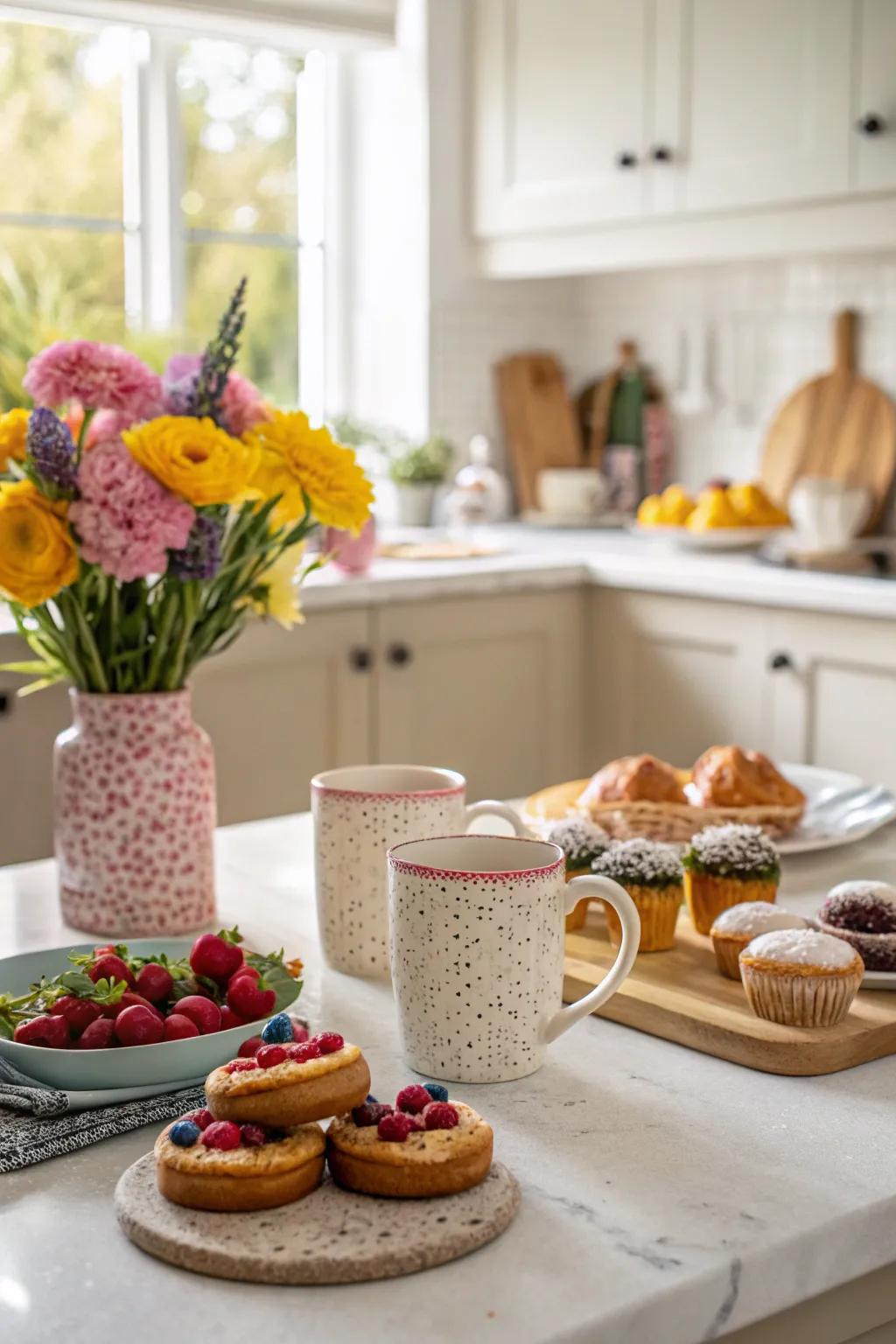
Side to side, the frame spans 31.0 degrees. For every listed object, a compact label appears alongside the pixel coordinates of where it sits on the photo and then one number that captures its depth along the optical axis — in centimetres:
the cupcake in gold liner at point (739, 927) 103
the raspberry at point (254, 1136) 75
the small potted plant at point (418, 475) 372
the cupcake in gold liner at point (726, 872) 113
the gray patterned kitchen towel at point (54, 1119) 82
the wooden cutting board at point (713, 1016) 94
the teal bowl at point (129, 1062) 87
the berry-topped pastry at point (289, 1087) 76
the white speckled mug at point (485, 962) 89
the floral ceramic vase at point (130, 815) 119
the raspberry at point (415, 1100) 78
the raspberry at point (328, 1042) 79
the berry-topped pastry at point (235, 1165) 73
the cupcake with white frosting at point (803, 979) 95
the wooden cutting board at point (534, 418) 397
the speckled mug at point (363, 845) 108
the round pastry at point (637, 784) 136
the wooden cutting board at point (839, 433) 335
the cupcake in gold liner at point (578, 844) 115
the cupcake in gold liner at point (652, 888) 109
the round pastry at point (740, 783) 135
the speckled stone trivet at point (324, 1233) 69
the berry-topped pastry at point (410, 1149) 74
